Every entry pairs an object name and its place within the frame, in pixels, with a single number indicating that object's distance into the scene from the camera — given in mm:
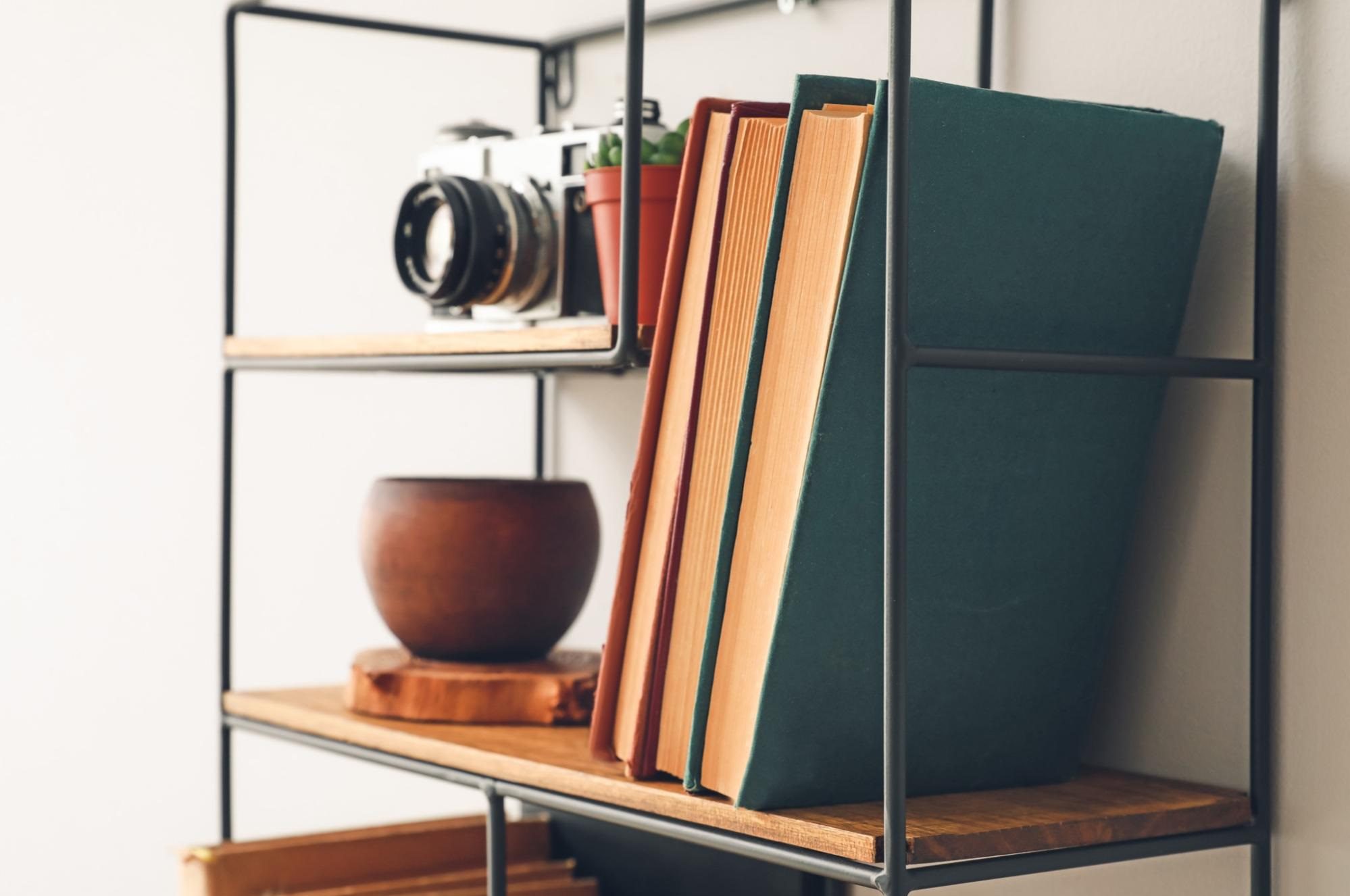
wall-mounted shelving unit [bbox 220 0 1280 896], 837
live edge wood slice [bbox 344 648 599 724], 1054
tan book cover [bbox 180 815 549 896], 1047
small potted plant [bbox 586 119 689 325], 976
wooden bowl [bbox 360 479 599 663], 1075
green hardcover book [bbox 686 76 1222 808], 862
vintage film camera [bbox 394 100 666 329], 1029
